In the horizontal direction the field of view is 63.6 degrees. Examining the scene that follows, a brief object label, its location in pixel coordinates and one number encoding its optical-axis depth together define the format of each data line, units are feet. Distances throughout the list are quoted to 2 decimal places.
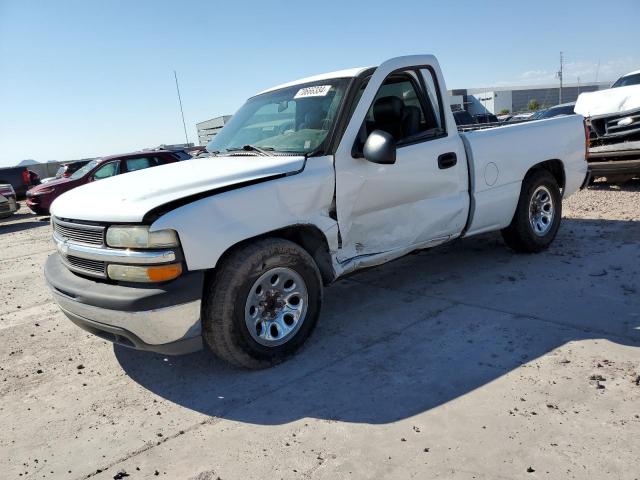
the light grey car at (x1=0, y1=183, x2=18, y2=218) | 44.27
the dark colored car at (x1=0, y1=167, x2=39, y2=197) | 58.34
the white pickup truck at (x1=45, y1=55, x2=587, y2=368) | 10.30
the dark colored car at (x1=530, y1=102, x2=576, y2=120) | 54.24
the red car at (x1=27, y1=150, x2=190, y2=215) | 42.37
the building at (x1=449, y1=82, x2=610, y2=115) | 280.98
